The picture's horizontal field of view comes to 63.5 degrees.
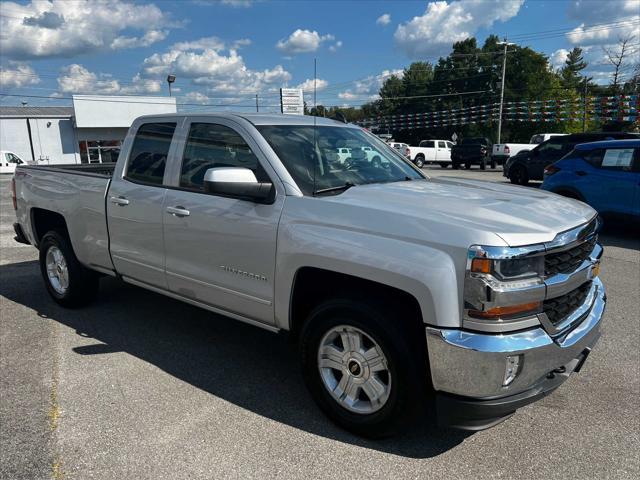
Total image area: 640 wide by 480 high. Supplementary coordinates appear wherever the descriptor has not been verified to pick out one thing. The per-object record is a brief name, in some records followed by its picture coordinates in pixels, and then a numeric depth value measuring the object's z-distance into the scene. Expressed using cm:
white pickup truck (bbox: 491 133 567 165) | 3209
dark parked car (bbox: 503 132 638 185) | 1635
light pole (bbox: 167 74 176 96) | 4181
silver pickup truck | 262
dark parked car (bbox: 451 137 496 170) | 3325
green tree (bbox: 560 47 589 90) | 8519
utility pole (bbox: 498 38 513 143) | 4562
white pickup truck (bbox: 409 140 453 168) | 3747
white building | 4122
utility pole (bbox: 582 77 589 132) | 3639
